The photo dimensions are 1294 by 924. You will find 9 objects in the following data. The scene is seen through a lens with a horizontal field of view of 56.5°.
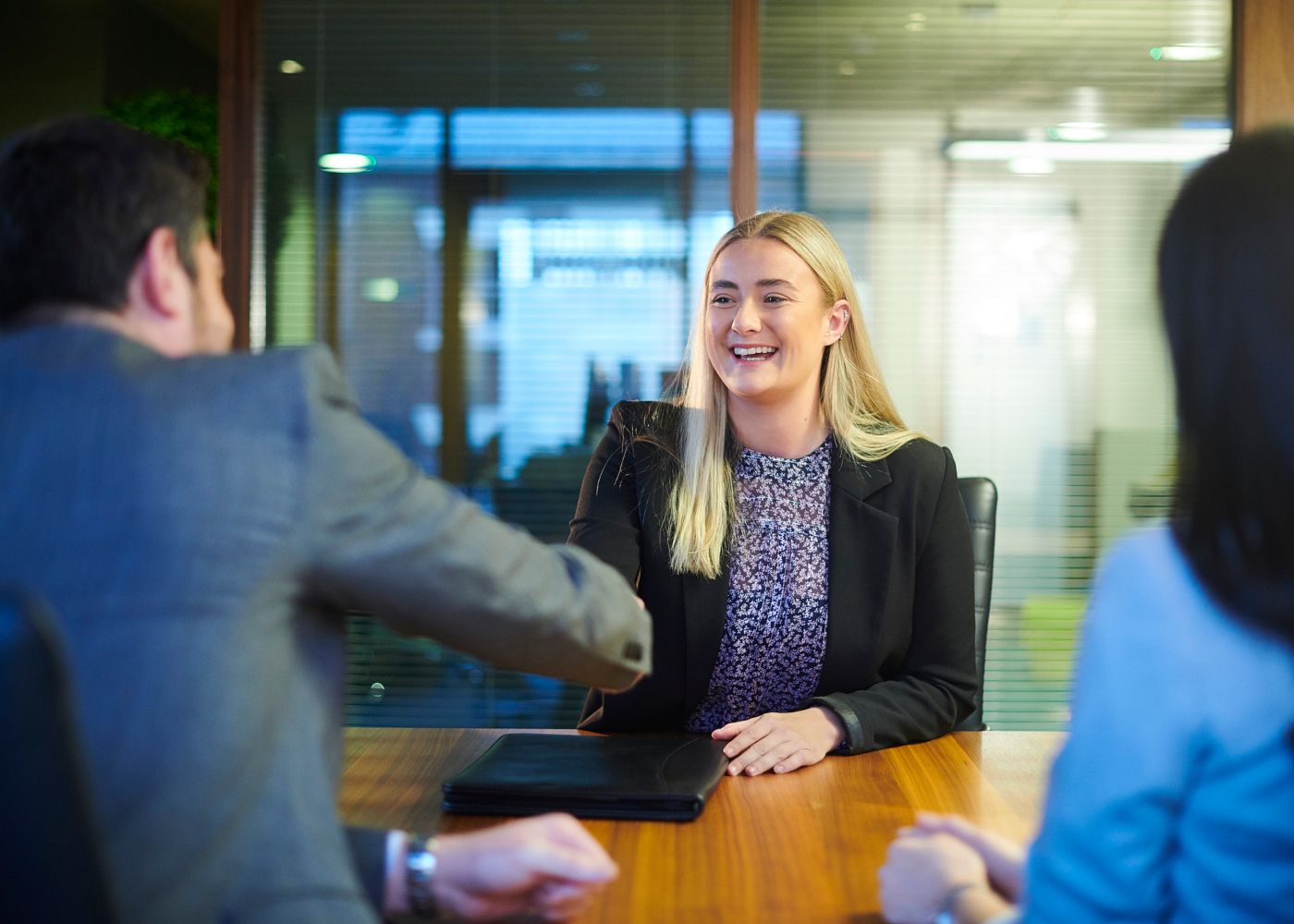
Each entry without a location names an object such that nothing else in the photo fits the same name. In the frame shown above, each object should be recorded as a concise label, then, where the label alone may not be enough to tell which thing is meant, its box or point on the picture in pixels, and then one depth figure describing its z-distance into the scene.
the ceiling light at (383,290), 3.61
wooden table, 1.10
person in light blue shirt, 0.76
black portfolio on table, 1.33
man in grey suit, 0.79
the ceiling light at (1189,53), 3.55
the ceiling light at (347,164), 3.59
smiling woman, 1.99
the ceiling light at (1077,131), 3.57
